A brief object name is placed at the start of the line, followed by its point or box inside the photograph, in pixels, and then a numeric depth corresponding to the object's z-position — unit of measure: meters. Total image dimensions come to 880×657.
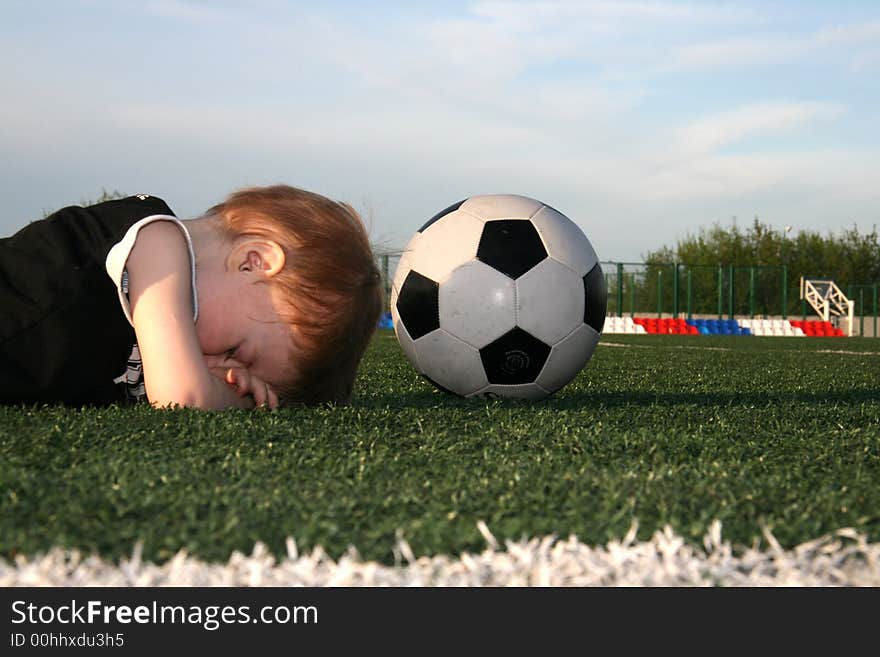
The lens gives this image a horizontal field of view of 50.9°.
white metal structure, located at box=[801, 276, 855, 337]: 34.50
